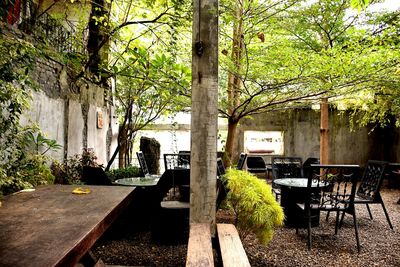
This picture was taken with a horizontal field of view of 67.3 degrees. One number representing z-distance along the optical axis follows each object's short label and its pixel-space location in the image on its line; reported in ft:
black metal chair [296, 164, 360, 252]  12.17
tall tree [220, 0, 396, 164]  13.09
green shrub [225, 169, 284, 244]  10.15
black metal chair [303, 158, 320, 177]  23.95
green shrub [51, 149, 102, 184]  14.57
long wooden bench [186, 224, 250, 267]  5.72
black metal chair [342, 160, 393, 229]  14.02
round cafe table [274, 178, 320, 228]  14.84
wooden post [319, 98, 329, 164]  22.43
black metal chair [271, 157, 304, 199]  18.52
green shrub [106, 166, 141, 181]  18.70
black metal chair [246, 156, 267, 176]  27.43
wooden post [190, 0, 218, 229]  7.98
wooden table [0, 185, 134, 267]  3.79
